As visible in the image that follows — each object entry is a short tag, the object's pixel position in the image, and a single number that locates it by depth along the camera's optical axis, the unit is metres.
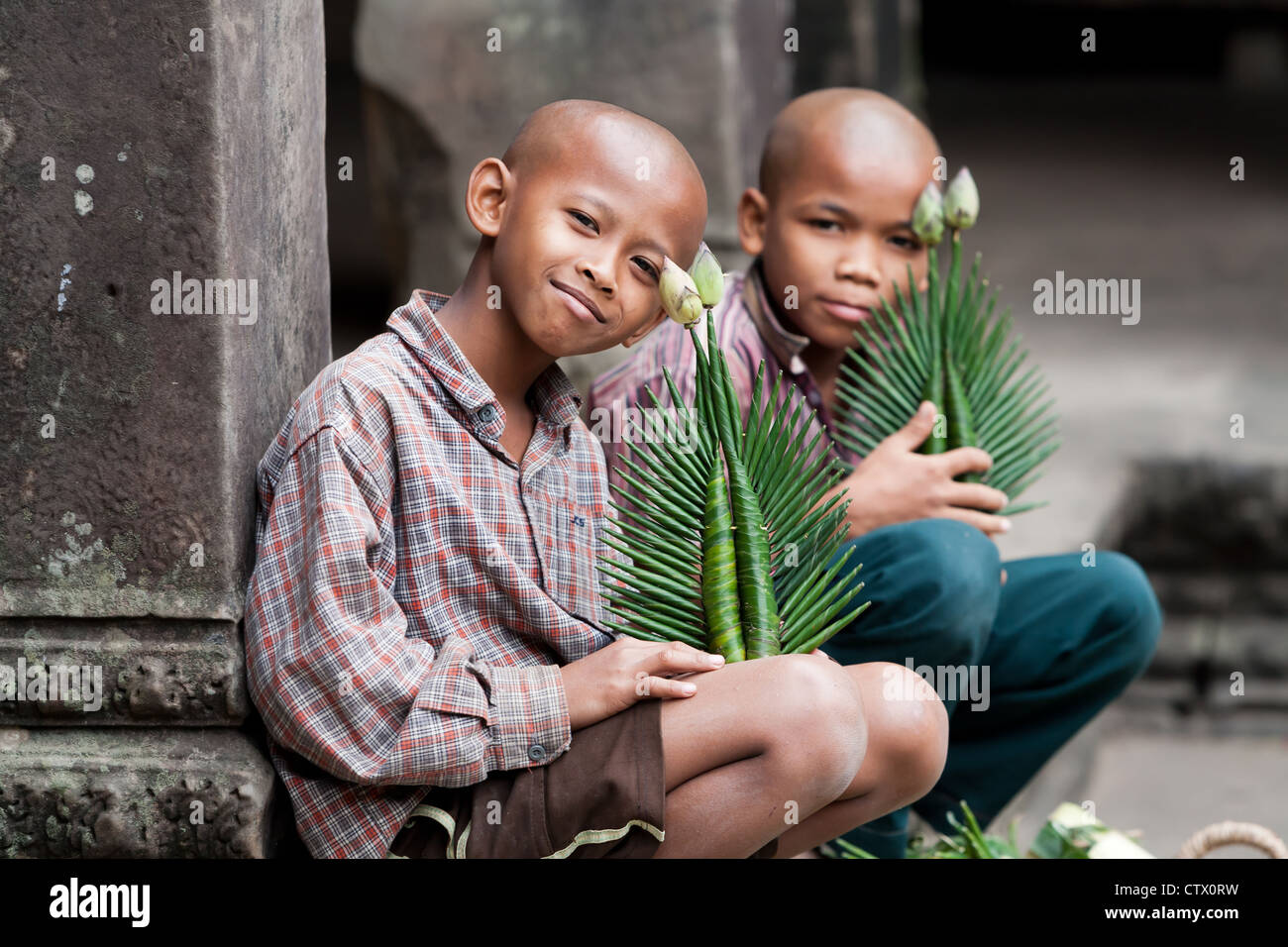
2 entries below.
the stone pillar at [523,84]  3.97
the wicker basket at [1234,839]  2.47
